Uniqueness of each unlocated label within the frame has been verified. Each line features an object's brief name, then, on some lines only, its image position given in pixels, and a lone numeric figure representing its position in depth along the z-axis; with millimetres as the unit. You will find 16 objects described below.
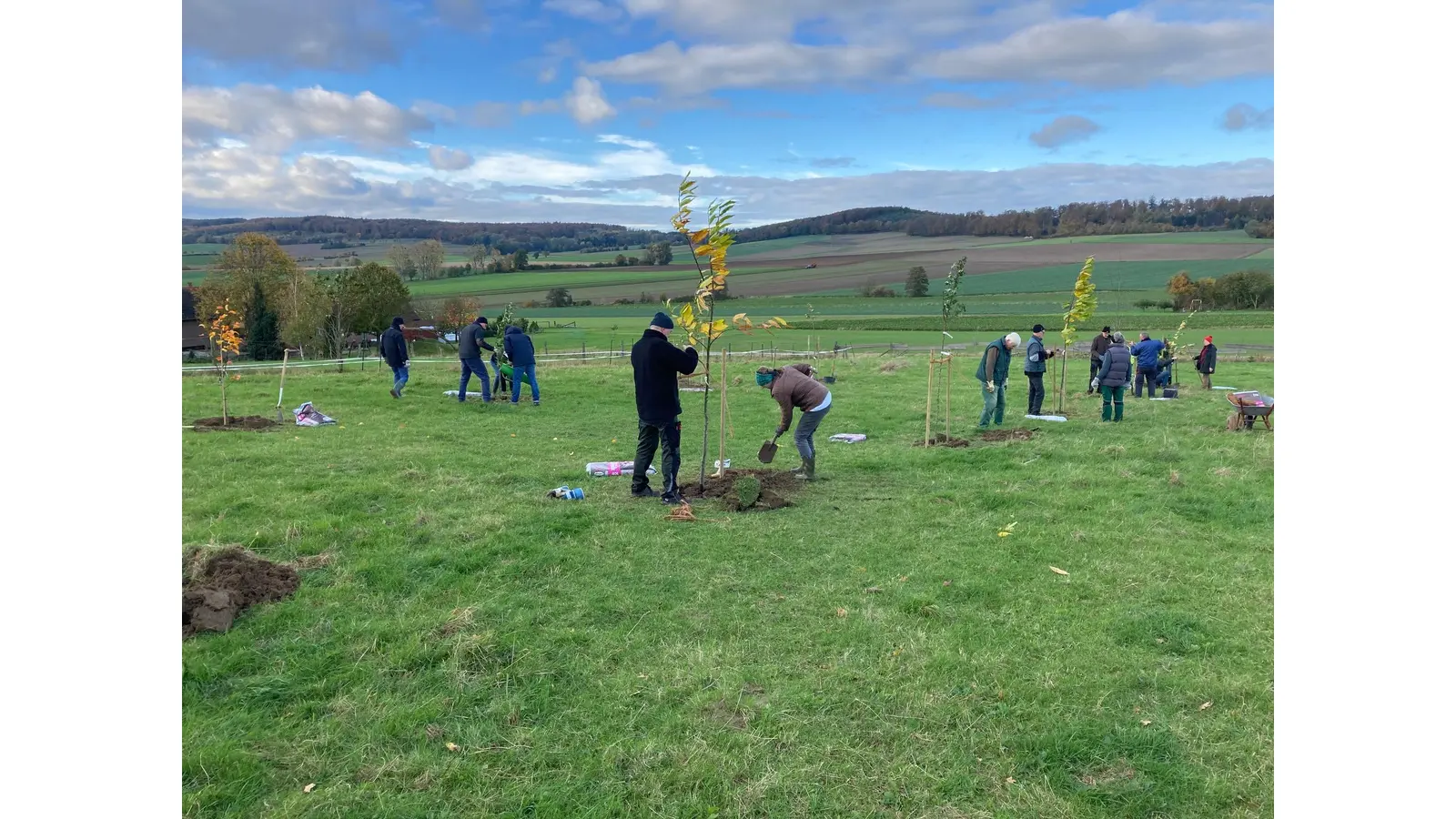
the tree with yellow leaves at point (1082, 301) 17297
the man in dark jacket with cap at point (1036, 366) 15695
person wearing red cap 21703
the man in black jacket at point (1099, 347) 18734
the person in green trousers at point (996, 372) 14500
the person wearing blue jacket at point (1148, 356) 19797
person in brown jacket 10250
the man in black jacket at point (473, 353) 17297
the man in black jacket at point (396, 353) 18281
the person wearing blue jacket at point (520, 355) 17547
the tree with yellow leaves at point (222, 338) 15326
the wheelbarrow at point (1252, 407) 14703
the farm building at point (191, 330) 55144
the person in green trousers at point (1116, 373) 15383
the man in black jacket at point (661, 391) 9023
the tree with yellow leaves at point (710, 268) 8953
